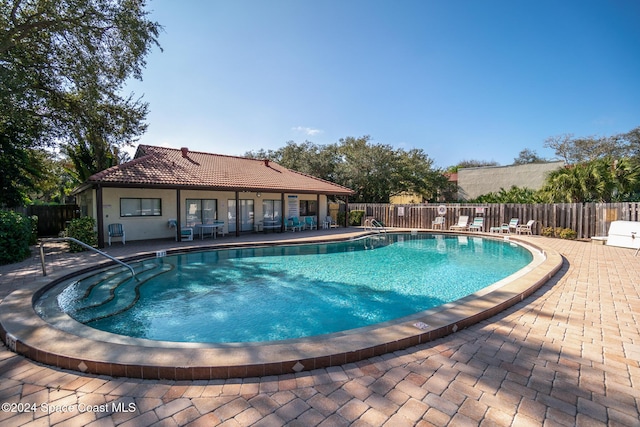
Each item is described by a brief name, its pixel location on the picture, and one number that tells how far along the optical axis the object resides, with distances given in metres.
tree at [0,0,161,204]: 9.98
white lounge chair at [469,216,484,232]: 17.05
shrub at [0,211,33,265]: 8.20
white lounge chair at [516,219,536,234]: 15.32
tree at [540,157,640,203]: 14.28
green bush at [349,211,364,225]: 21.50
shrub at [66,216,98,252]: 10.75
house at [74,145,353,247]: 12.41
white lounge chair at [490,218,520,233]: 15.73
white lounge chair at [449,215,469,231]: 17.48
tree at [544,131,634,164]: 32.53
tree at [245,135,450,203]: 26.73
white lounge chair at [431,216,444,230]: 18.56
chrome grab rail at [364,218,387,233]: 20.12
